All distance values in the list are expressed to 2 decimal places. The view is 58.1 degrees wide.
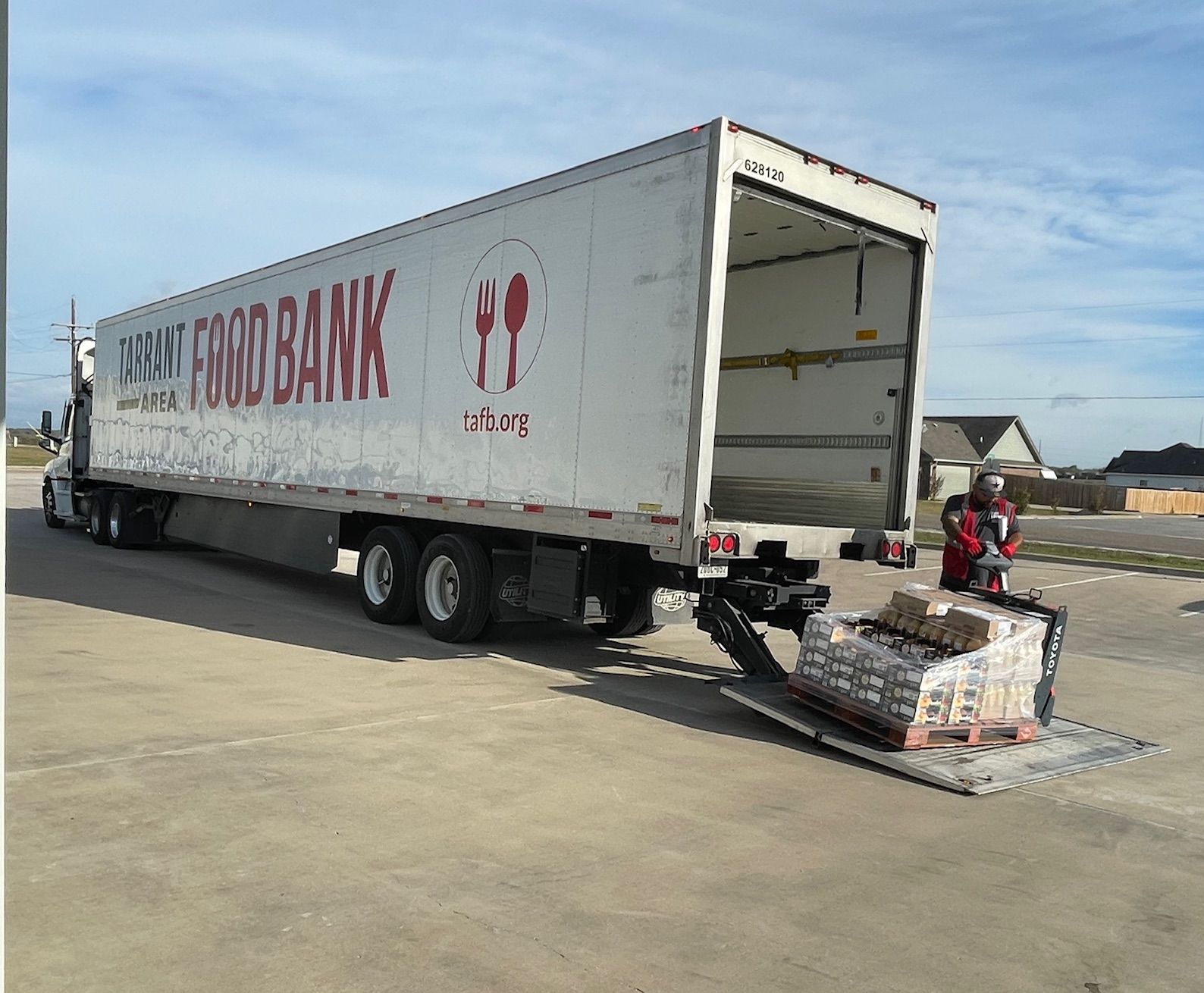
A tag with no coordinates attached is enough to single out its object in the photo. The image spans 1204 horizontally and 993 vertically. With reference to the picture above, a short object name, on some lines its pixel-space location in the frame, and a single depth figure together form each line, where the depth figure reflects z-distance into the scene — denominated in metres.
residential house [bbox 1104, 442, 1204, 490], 94.44
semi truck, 7.82
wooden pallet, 6.58
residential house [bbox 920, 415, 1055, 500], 66.75
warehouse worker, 8.37
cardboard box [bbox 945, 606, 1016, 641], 6.63
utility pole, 21.11
